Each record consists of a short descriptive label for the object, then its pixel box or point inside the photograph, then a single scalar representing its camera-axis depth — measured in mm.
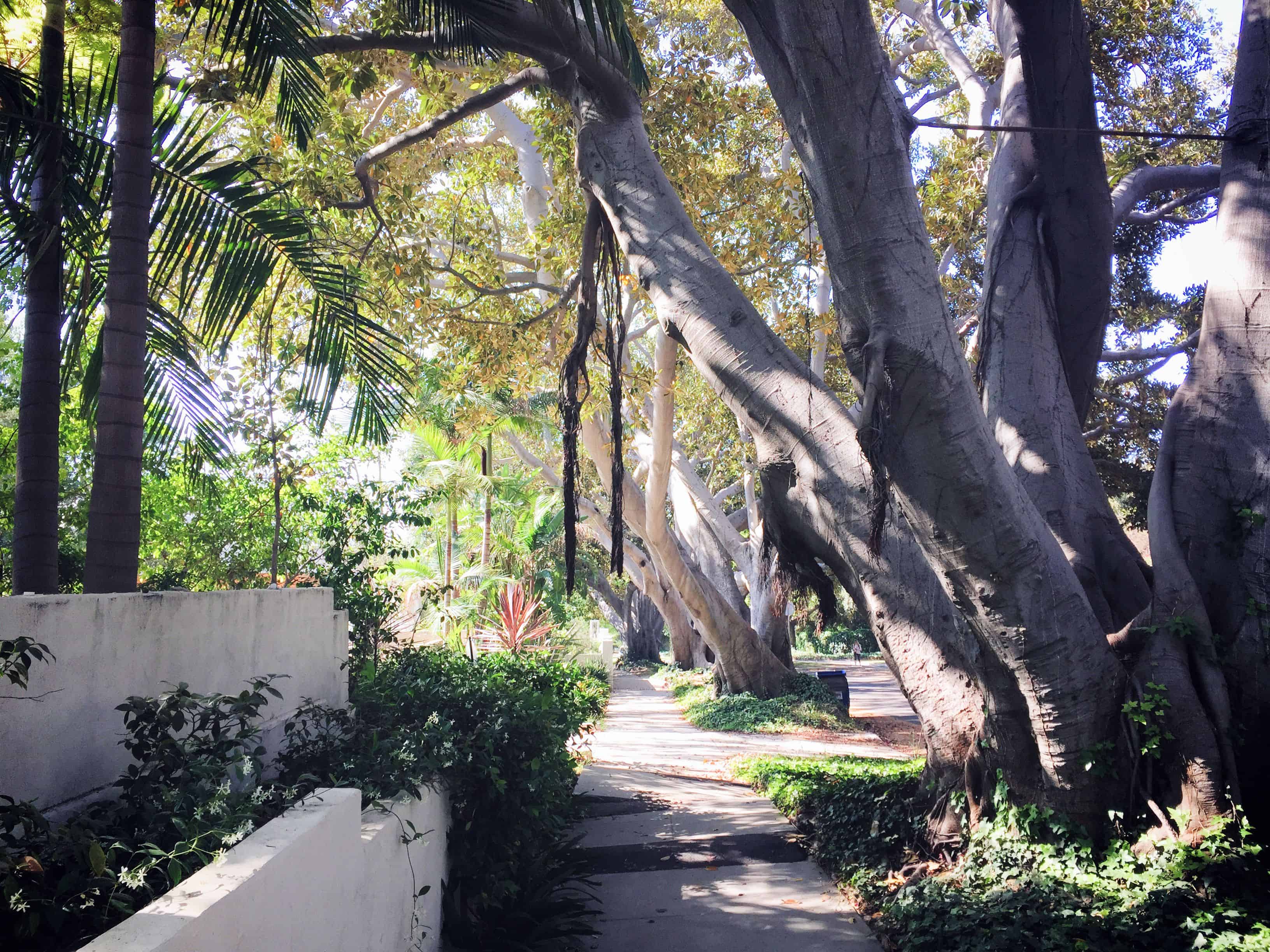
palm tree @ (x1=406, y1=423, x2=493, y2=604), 20984
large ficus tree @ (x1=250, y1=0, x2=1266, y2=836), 4605
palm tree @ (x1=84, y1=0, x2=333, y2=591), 5094
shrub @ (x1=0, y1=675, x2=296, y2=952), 2693
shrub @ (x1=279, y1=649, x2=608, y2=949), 5051
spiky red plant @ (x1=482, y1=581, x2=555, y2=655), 16203
